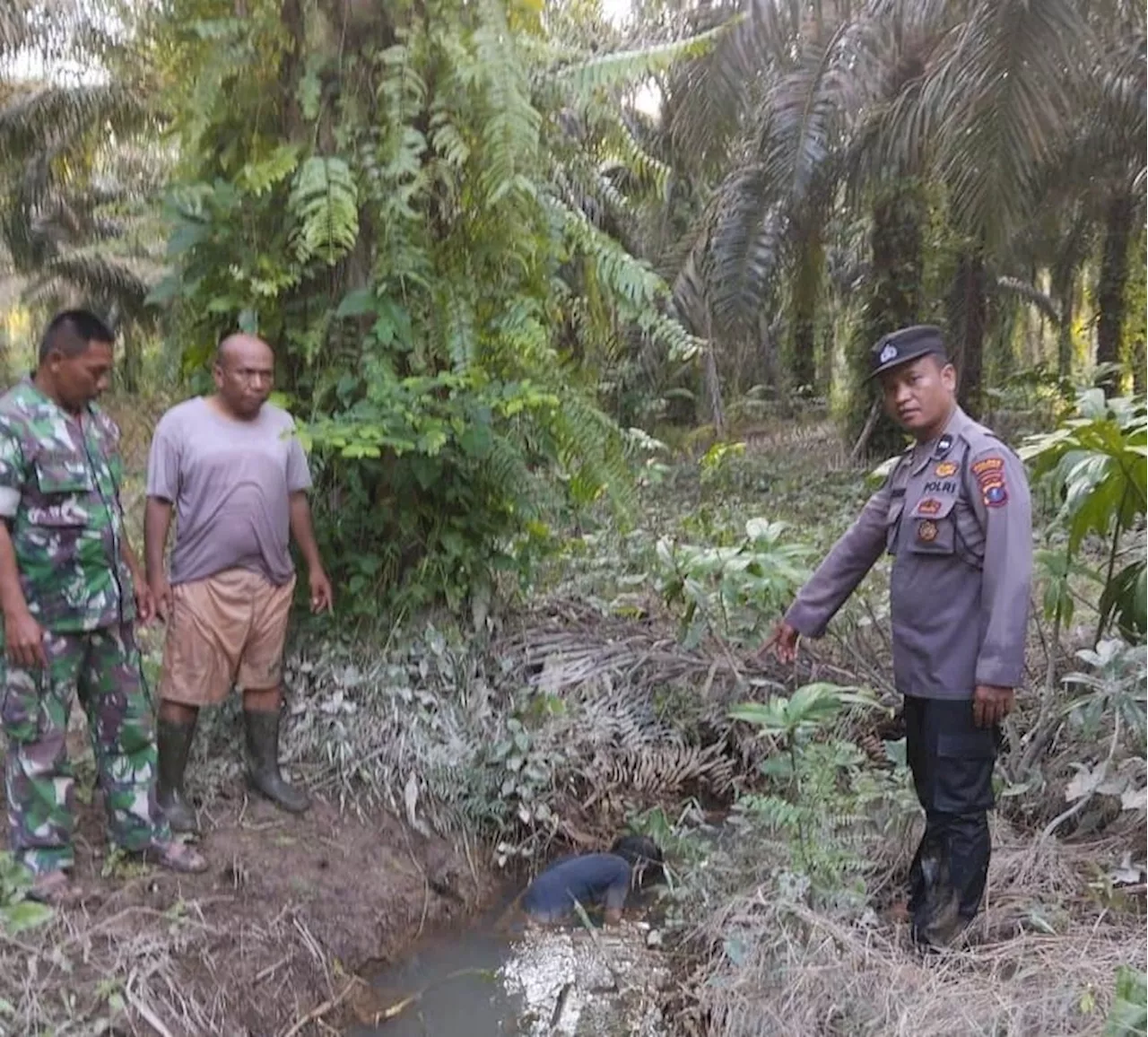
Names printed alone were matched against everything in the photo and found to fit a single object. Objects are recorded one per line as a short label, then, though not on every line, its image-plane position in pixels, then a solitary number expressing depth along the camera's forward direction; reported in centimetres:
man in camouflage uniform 339
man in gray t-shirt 391
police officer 312
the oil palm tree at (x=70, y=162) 945
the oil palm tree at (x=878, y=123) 630
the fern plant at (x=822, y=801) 367
